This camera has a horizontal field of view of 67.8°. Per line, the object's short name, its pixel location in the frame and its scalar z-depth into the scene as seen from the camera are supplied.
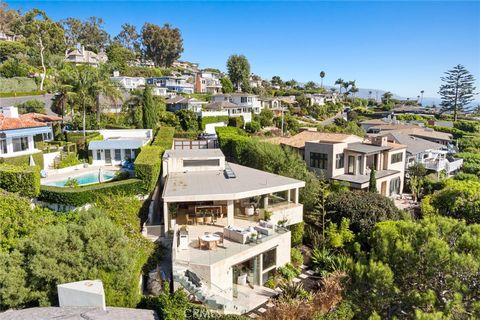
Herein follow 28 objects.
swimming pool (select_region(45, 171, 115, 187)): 23.95
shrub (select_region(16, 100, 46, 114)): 46.06
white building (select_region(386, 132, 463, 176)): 40.91
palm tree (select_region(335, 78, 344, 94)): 134.75
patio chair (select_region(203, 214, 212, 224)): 20.79
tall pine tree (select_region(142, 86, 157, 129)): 44.06
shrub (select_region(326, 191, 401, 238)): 24.38
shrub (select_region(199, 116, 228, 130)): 53.39
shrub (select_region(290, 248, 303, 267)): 21.41
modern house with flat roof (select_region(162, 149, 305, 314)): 15.83
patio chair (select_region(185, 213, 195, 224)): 20.71
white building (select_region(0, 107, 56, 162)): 25.41
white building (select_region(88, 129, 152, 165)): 31.11
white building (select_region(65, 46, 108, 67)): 92.42
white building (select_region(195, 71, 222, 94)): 89.81
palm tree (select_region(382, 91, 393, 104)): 133.88
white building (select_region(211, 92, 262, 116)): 66.19
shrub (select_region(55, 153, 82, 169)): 28.20
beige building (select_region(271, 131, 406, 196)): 32.66
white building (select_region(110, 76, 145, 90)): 77.44
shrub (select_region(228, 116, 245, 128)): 56.66
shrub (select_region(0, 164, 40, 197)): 19.25
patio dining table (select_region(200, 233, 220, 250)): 17.08
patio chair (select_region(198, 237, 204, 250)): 17.41
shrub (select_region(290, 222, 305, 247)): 22.98
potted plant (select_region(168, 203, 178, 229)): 20.45
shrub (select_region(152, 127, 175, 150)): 33.38
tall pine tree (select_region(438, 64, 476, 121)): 100.06
